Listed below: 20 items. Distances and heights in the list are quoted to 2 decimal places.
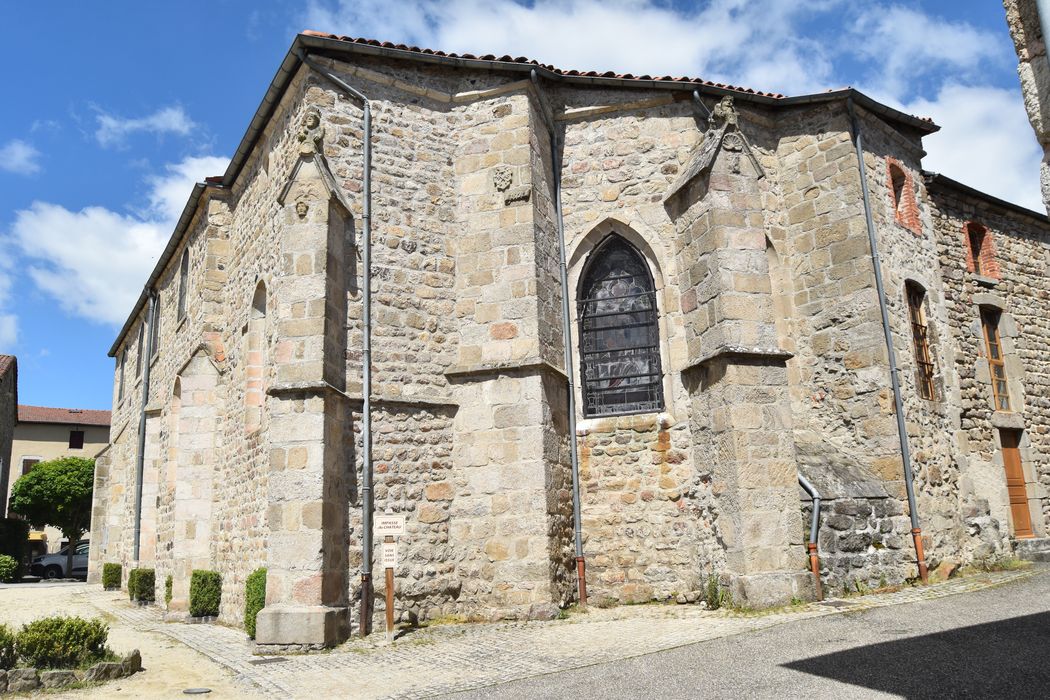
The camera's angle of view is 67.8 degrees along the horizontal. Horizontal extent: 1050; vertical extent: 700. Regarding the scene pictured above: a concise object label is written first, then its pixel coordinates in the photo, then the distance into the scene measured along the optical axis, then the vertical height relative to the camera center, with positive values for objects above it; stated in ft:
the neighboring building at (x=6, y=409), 111.04 +18.11
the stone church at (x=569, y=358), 29.81 +6.45
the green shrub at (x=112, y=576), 63.82 -3.88
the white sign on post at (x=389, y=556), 28.37 -1.39
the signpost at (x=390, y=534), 28.43 -0.64
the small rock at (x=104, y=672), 23.02 -4.22
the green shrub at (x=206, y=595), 38.52 -3.42
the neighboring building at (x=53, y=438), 141.28 +16.89
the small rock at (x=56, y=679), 21.95 -4.13
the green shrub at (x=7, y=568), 82.17 -3.82
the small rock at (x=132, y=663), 24.26 -4.20
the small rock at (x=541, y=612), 29.53 -3.75
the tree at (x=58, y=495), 102.22 +4.45
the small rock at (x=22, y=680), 21.58 -4.06
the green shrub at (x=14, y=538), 94.38 -0.82
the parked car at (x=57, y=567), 95.86 -4.46
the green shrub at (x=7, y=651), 22.54 -3.38
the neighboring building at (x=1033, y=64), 10.76 +5.94
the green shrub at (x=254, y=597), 30.22 -2.88
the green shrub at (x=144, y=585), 49.90 -3.68
